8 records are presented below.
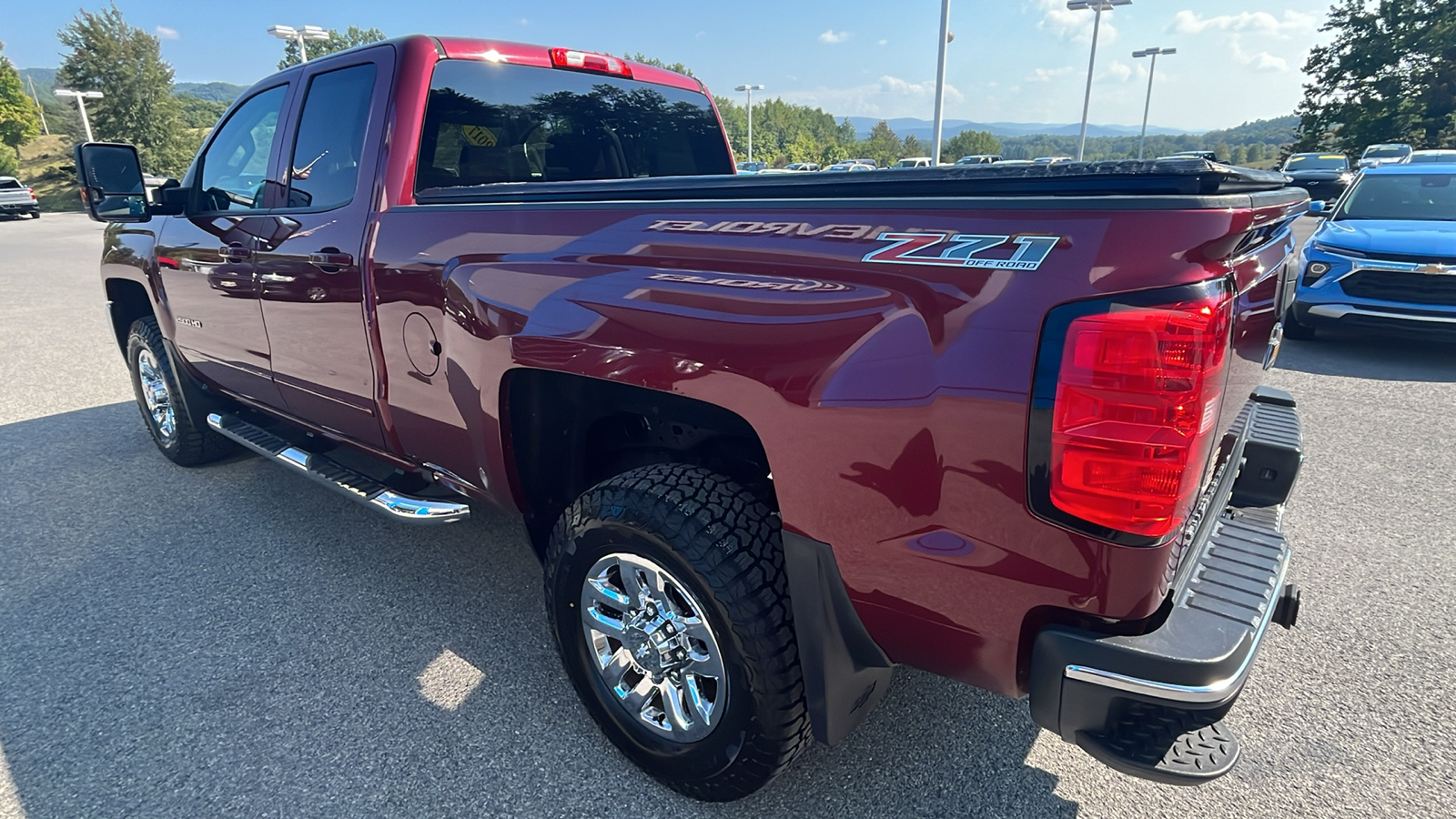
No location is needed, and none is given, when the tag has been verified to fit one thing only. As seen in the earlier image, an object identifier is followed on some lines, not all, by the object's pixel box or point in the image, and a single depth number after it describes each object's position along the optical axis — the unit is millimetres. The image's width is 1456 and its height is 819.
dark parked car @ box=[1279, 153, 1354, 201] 28609
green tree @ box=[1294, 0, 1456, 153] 38344
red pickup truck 1357
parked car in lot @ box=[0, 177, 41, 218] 30094
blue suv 6172
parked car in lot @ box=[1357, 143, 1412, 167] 23019
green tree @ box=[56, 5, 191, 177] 40844
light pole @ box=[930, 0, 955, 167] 19328
